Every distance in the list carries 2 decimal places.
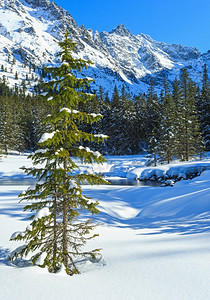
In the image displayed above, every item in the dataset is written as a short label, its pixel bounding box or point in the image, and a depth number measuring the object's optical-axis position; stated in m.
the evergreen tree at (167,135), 34.44
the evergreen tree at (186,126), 33.14
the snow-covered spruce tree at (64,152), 4.54
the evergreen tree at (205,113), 43.81
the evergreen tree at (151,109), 54.81
